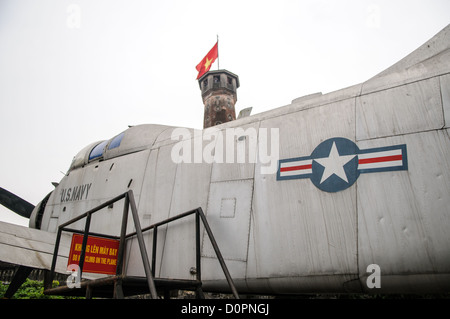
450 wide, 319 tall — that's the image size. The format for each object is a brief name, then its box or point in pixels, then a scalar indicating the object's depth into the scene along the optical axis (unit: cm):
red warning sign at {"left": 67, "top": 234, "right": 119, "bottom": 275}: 343
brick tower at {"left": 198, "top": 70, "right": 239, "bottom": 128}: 2655
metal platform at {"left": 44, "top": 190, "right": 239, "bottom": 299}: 266
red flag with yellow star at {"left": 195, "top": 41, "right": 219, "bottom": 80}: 2080
